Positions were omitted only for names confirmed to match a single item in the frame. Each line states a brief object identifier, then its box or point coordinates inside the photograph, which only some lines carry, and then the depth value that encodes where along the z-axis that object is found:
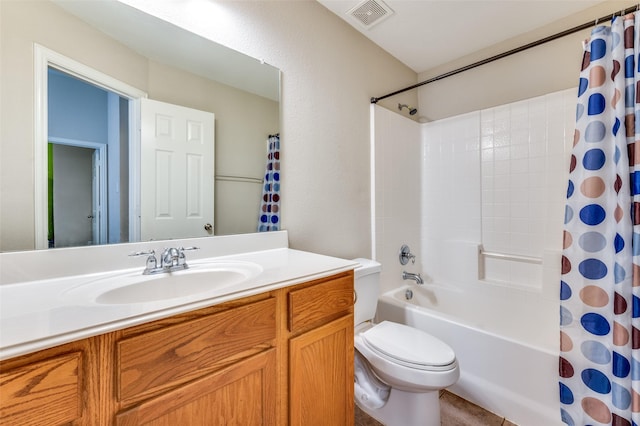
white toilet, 1.16
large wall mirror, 0.82
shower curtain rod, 1.15
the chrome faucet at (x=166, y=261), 0.94
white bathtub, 1.33
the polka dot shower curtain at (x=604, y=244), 1.11
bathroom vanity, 0.49
